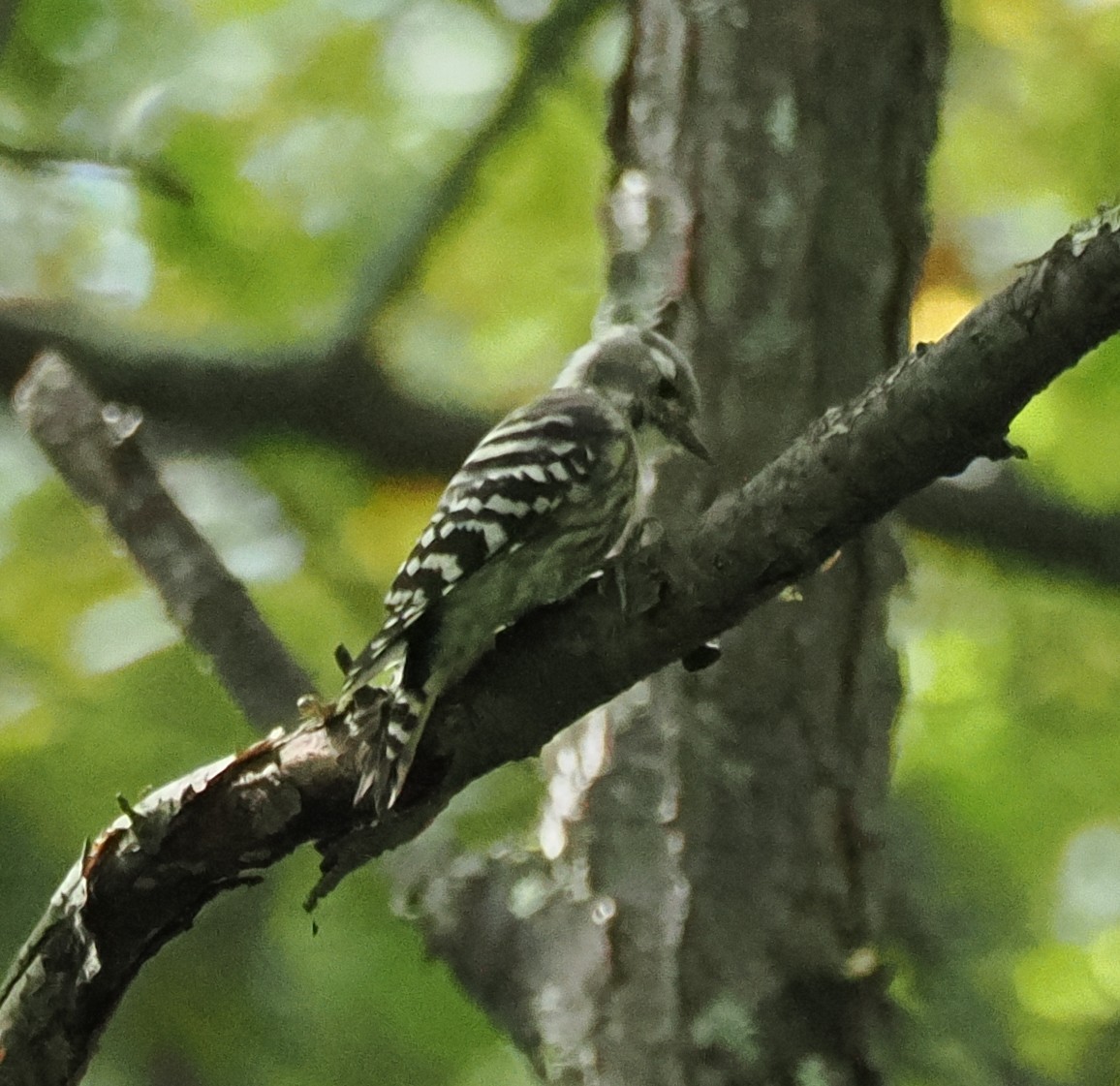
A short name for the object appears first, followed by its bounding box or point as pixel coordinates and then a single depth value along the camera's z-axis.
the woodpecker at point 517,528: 5.08
